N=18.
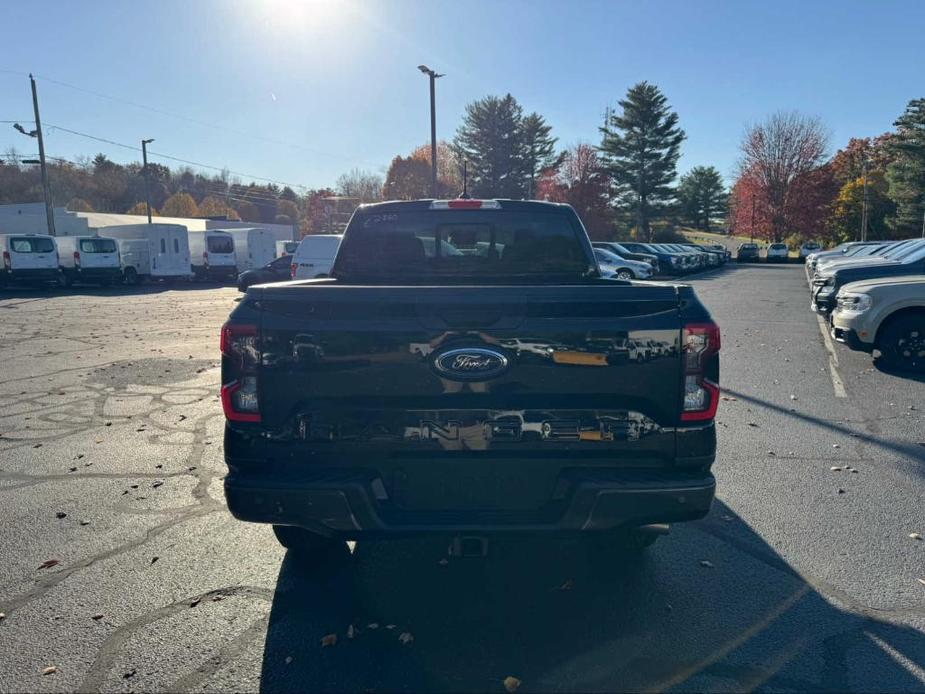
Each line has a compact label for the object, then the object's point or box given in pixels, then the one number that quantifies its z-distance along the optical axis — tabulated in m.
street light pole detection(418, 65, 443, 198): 26.63
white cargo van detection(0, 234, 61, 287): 24.75
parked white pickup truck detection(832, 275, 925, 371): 8.65
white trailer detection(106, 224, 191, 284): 28.66
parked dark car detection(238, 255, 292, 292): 20.47
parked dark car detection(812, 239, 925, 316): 10.28
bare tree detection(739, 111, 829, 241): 63.44
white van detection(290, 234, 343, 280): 17.58
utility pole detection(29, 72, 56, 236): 32.81
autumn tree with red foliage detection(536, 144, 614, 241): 63.19
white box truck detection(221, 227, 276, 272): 31.31
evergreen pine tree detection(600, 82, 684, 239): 65.38
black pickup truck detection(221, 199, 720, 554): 2.71
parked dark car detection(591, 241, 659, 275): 31.59
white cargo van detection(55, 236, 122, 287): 26.22
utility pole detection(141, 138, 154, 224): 44.53
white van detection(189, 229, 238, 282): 30.05
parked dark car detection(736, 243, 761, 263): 54.03
